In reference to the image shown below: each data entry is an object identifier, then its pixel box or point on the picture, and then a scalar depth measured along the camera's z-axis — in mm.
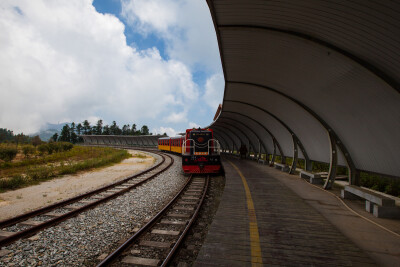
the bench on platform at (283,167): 12719
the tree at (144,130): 118650
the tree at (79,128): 116206
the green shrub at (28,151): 27391
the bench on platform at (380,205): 5109
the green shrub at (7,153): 21672
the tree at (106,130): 116188
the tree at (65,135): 95562
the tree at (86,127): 118312
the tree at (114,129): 116875
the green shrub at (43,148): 31297
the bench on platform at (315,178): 9039
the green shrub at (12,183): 9812
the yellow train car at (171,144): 24377
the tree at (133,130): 119250
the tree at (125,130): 122125
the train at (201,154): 12500
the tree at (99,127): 117375
